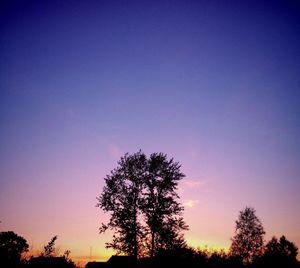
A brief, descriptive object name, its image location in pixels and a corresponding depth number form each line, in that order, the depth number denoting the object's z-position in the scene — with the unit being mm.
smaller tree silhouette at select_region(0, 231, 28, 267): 76875
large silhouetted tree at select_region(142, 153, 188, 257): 30141
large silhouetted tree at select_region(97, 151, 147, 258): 30125
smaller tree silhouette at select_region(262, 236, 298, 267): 27500
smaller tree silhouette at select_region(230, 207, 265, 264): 47906
